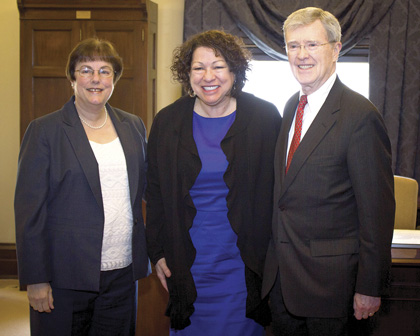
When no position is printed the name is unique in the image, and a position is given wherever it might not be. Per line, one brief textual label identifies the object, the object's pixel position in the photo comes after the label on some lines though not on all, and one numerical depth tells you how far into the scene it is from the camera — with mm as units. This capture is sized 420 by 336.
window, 4938
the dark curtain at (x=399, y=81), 4512
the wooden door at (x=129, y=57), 4293
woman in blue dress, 2107
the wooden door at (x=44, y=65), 4359
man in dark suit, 1832
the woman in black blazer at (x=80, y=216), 2092
